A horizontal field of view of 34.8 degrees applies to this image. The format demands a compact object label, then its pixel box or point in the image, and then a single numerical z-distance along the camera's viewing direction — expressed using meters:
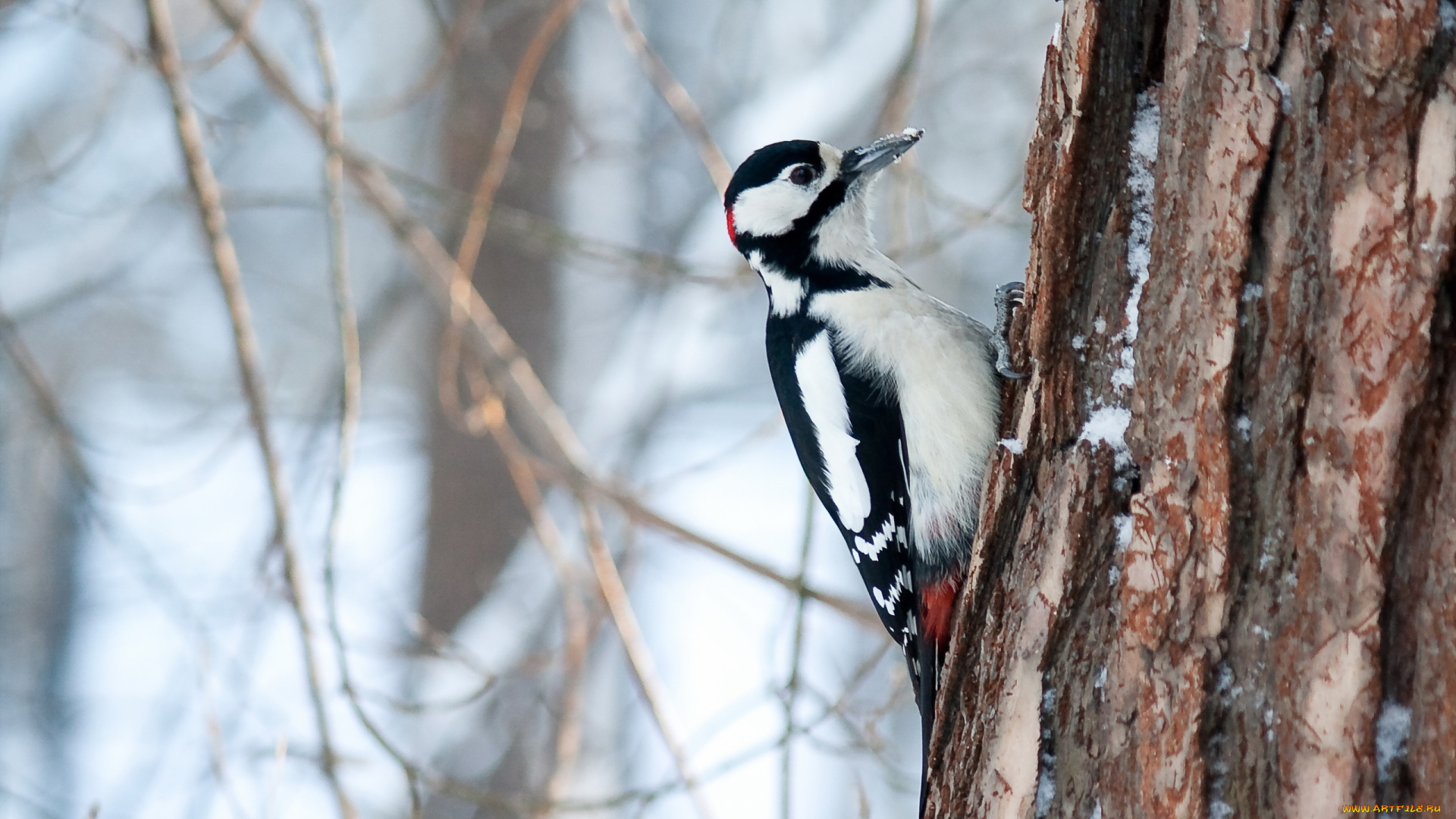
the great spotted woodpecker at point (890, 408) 4.23
